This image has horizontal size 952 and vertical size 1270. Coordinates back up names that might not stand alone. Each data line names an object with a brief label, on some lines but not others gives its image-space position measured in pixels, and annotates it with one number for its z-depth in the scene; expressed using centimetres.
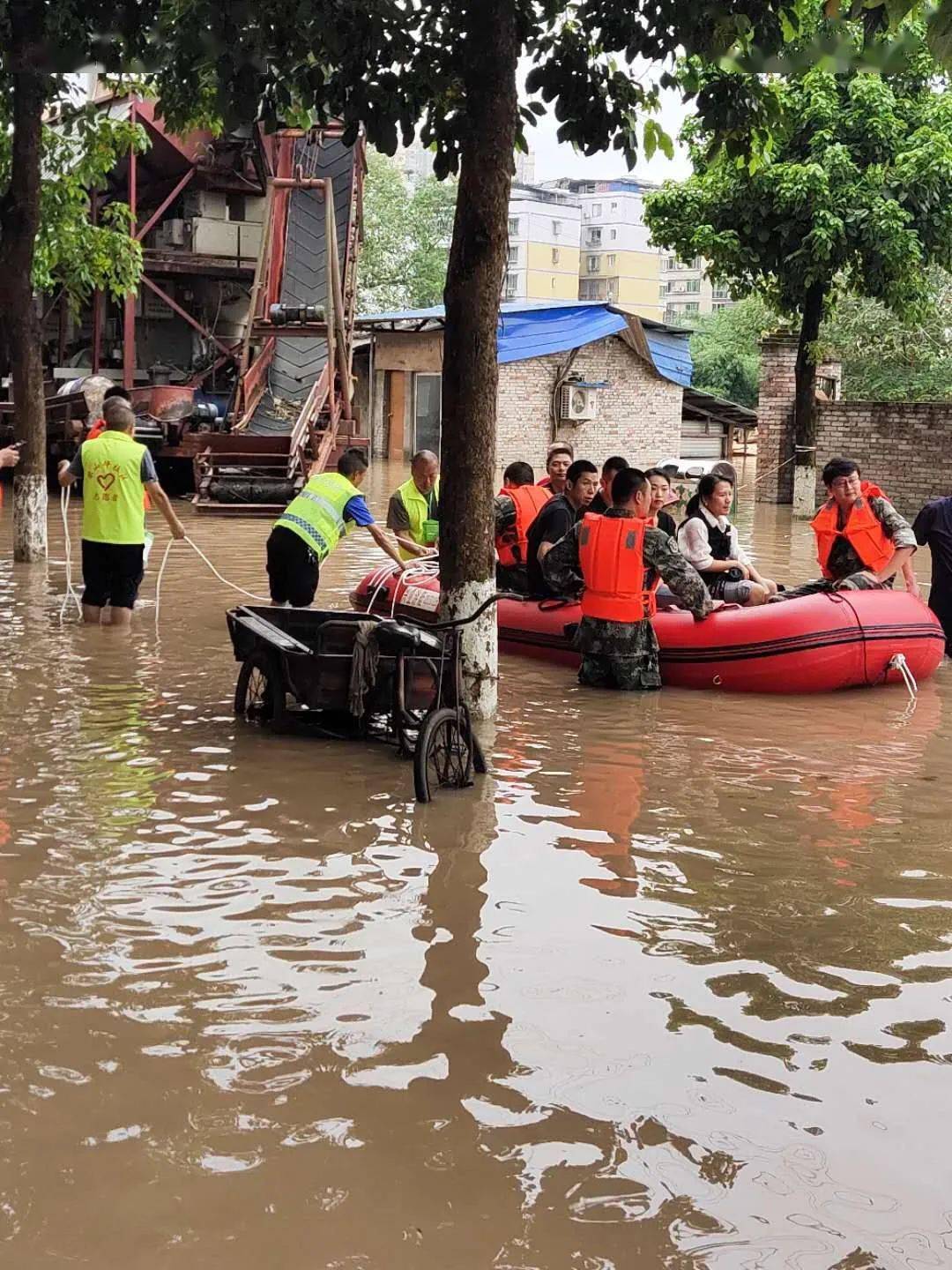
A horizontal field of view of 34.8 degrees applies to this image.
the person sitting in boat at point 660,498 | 973
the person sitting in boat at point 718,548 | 989
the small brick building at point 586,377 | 3259
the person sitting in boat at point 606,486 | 972
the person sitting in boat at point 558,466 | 1112
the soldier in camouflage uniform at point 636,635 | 920
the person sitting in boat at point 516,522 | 1073
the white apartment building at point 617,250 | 8406
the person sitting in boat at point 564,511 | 1002
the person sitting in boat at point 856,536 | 999
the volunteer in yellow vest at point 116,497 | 1038
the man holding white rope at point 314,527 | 898
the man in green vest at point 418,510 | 1092
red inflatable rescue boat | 937
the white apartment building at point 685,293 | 9438
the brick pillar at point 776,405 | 2648
